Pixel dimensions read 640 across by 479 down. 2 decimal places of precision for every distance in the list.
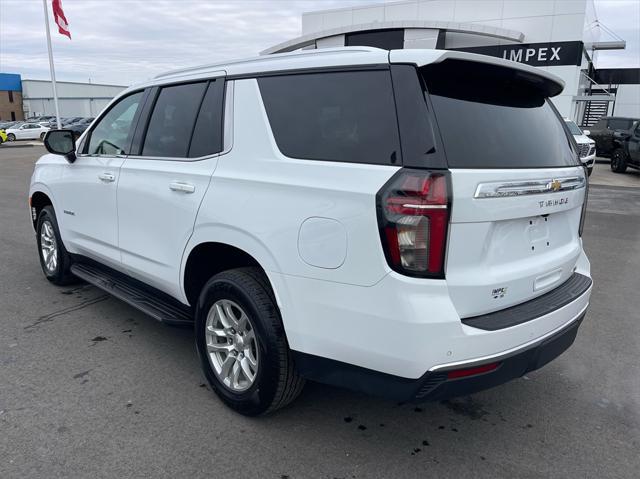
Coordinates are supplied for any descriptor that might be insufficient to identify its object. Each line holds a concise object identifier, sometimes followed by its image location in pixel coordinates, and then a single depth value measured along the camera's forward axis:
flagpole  22.15
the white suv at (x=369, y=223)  2.21
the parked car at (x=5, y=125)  38.92
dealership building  26.03
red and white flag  21.28
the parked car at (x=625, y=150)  15.92
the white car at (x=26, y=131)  37.16
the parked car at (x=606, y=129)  19.91
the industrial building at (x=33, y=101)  69.19
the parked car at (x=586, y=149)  15.00
